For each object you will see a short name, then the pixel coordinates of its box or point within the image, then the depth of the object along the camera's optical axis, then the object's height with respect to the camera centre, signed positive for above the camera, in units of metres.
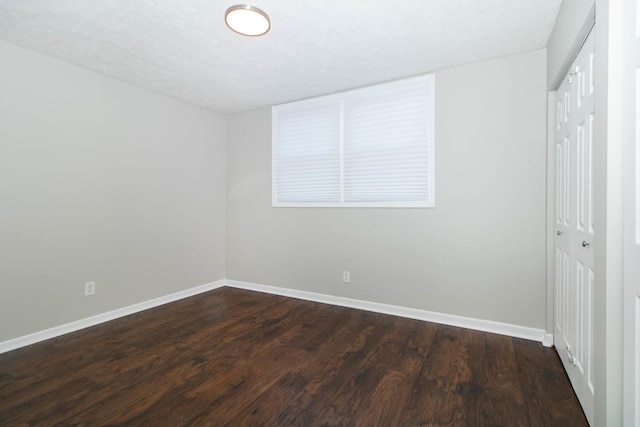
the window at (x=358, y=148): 3.11 +0.74
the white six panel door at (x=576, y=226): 1.62 -0.09
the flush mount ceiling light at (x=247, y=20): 1.90 +1.30
